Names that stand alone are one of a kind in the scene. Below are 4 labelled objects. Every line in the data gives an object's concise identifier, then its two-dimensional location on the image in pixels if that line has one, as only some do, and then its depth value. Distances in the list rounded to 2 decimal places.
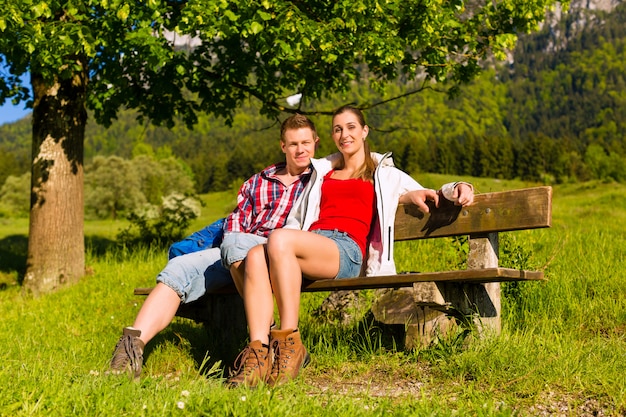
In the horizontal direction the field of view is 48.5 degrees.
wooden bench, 4.43
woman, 4.32
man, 4.76
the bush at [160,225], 12.51
